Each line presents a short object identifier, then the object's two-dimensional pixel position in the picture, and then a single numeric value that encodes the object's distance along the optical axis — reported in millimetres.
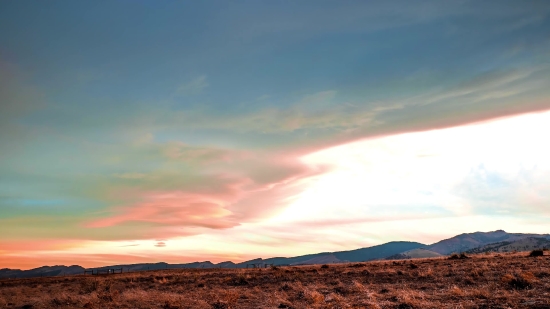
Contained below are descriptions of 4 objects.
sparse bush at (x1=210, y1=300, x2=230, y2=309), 23812
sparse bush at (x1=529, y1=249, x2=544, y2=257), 42969
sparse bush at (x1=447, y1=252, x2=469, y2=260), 49103
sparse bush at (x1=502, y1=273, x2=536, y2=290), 21578
